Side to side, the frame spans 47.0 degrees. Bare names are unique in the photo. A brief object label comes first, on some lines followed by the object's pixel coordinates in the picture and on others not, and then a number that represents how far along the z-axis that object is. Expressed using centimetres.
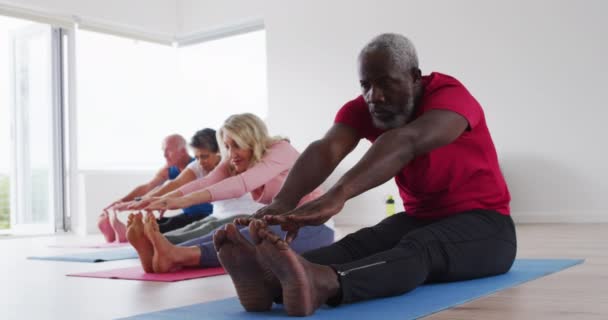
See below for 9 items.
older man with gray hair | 162
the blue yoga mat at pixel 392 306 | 167
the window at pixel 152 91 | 737
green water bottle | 630
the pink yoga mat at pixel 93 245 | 491
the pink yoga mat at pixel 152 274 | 273
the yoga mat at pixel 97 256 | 381
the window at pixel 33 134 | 705
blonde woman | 282
